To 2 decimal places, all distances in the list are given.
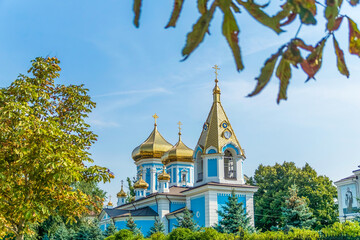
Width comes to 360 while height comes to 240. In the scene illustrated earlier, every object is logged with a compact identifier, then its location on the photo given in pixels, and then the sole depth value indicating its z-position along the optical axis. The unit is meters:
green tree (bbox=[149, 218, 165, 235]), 24.77
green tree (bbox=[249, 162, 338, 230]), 32.84
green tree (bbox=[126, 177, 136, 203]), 47.87
